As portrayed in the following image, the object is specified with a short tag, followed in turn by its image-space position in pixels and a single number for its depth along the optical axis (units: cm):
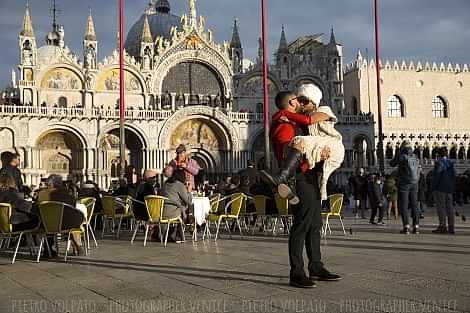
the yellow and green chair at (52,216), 726
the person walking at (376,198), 1327
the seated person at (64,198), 747
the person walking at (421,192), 1621
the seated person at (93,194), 1193
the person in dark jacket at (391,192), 1433
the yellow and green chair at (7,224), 723
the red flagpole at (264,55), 1957
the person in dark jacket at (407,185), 1023
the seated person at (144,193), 959
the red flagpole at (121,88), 1877
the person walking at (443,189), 1029
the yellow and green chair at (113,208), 1074
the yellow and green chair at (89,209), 860
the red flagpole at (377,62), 2205
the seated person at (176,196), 921
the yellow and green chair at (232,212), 1003
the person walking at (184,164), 1035
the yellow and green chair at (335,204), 1010
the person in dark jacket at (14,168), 1131
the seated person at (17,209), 753
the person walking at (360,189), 1597
